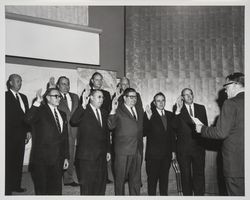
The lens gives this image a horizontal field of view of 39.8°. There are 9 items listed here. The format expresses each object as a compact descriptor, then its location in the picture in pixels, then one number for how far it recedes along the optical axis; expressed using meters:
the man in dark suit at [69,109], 4.05
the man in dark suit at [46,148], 3.63
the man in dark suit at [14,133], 3.66
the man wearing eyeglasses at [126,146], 3.88
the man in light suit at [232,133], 3.30
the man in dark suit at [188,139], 4.15
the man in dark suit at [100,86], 4.24
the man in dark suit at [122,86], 4.34
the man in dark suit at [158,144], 4.08
